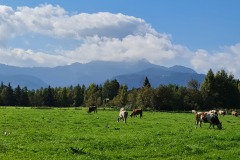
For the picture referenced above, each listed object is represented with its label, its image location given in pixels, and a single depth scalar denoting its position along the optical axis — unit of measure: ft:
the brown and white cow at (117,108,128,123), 160.43
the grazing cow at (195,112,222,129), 135.48
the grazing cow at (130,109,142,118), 207.98
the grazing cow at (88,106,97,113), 246.88
